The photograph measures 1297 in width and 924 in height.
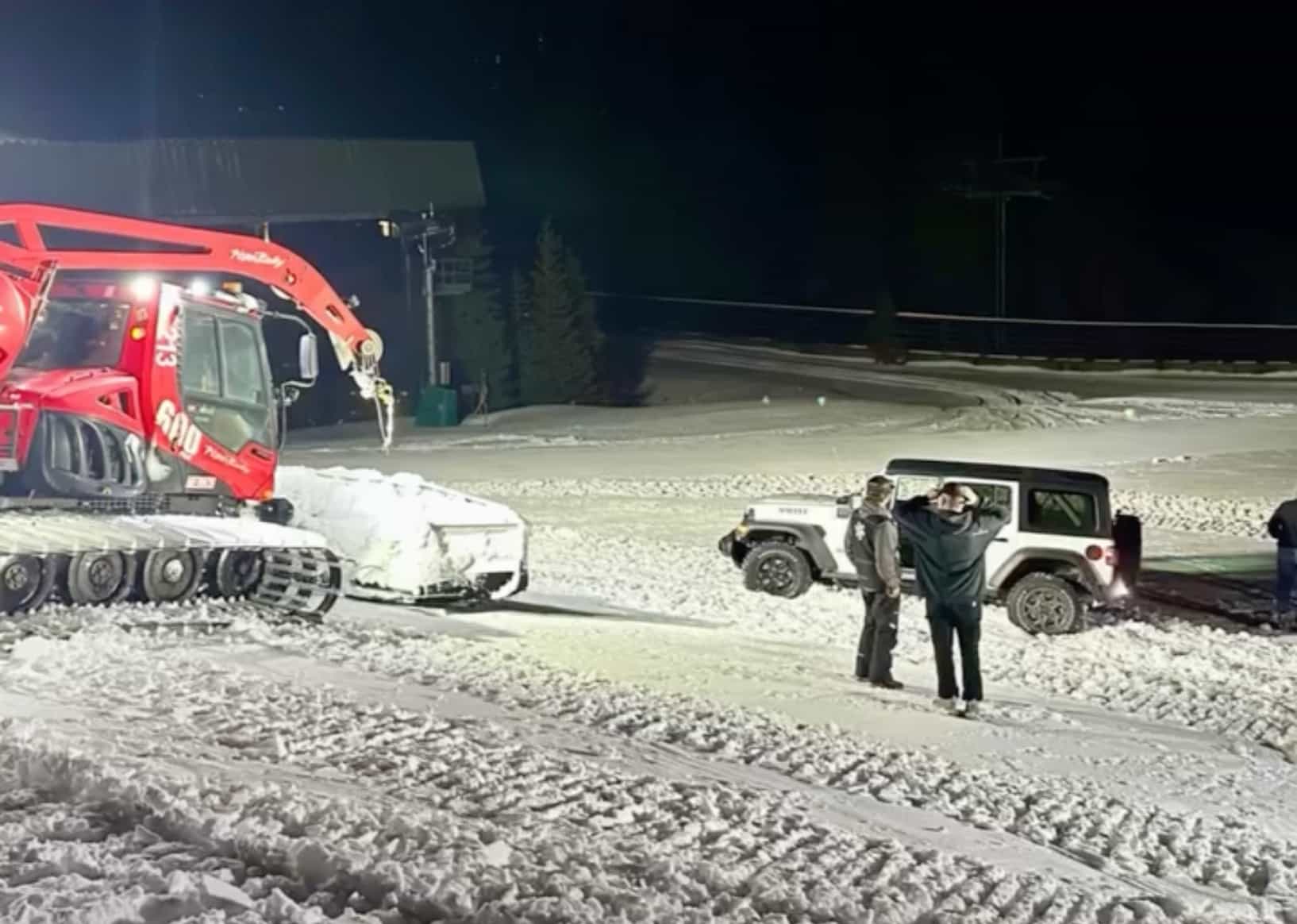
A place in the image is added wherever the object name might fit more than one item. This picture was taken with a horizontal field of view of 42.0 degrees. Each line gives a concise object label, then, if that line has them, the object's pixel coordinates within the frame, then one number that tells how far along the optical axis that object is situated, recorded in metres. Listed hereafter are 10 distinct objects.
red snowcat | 12.34
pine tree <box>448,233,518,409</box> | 53.78
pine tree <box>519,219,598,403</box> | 55.25
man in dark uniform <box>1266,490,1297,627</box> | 17.09
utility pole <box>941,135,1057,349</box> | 59.59
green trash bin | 44.28
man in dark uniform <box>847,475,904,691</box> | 12.16
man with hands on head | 11.15
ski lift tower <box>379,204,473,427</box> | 44.50
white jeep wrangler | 15.87
